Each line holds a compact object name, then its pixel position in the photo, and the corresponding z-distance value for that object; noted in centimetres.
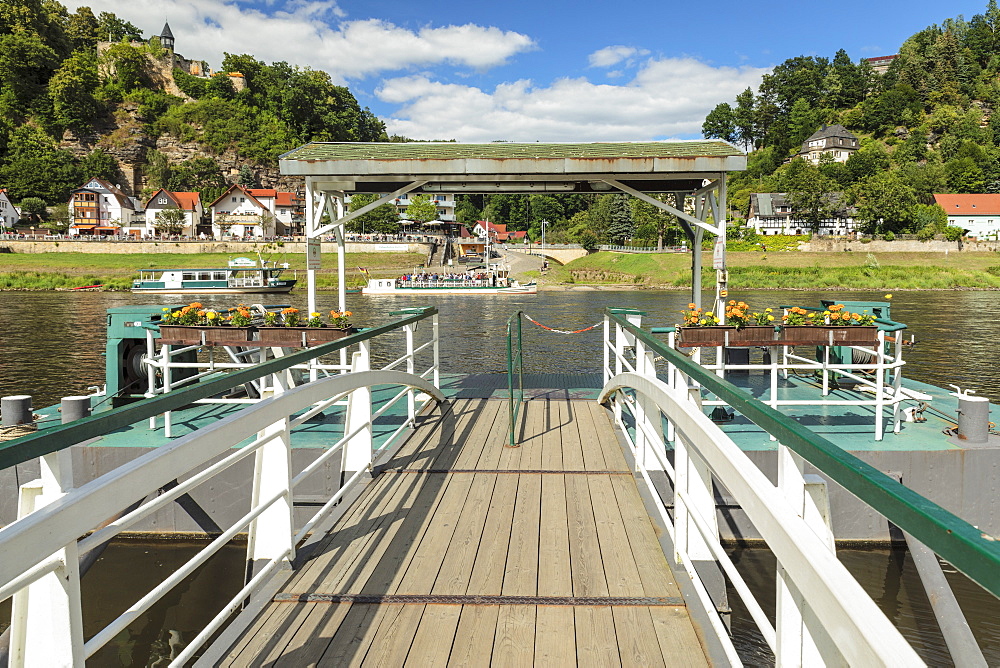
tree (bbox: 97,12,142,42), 12544
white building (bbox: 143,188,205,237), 8475
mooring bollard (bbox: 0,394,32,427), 670
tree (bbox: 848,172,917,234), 7294
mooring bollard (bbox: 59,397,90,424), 612
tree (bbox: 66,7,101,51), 11969
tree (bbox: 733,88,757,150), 13075
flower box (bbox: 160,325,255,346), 696
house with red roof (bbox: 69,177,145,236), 8450
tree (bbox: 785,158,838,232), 7638
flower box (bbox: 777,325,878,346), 687
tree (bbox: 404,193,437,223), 9350
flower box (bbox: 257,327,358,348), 718
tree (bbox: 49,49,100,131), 9962
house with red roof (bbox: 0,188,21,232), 8044
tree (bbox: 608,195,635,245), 8581
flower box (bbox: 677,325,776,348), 698
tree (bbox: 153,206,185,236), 8169
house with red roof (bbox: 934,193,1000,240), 8656
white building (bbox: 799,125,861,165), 11338
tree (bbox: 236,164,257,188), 10300
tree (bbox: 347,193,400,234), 8369
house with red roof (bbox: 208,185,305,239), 8538
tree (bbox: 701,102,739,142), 13000
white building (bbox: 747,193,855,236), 8262
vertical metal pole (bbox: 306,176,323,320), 913
